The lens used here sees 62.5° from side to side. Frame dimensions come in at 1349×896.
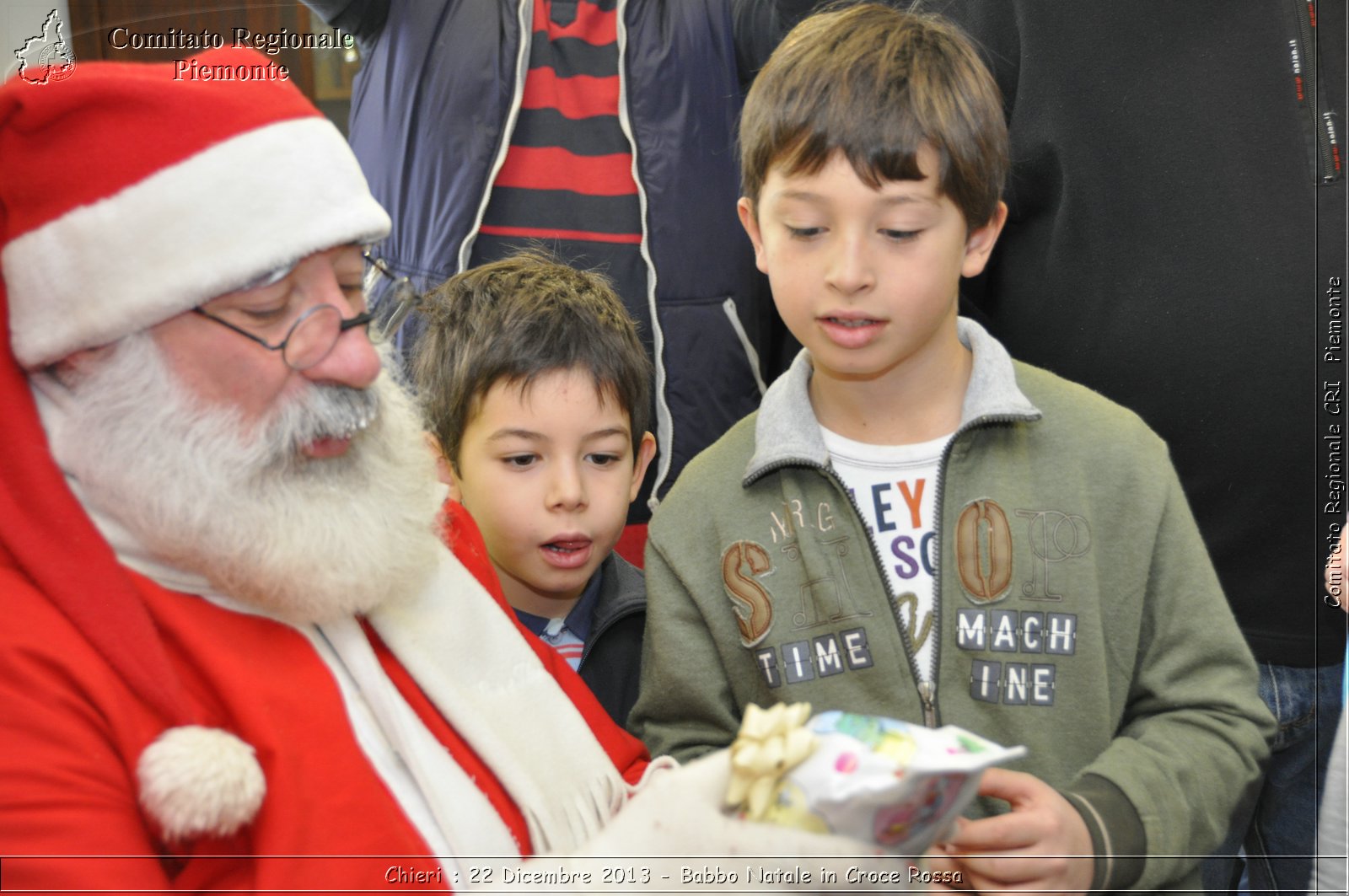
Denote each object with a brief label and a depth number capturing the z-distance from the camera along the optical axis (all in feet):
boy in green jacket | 4.40
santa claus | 3.42
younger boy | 5.60
